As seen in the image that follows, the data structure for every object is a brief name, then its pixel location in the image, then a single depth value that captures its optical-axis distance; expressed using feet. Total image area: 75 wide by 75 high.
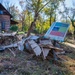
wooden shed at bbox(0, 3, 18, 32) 40.75
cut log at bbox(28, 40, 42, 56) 11.38
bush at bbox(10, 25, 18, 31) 42.09
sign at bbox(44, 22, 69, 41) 13.71
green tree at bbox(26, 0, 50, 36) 28.48
